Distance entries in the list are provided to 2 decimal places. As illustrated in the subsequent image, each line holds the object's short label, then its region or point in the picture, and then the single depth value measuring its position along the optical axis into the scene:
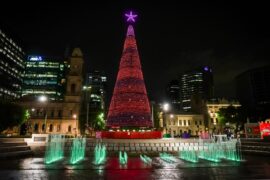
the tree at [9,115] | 29.85
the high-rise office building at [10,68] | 97.19
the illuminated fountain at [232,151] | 14.82
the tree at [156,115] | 63.50
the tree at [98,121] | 64.87
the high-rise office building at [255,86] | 126.44
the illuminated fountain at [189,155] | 13.56
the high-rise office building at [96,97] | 147.93
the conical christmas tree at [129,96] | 26.73
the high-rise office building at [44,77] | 105.56
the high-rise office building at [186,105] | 192.60
